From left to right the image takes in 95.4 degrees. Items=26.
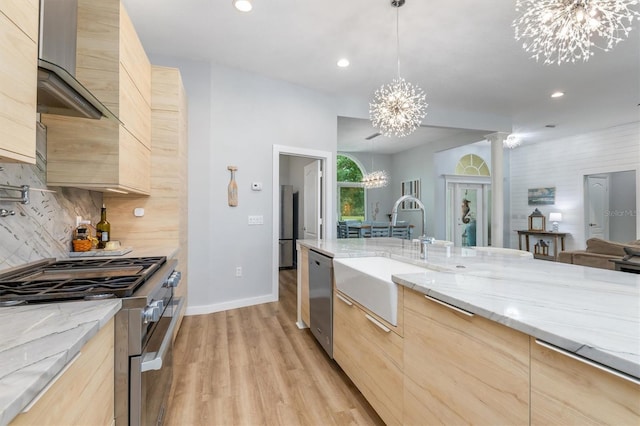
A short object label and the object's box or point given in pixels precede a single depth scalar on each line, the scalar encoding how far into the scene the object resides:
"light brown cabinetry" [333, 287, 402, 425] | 1.41
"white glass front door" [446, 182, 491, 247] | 7.72
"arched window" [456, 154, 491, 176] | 7.86
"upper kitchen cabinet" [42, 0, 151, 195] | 1.78
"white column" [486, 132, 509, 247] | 5.48
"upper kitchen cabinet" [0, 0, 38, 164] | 0.94
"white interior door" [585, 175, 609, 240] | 6.60
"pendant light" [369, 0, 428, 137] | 2.98
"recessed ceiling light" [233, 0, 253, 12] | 2.47
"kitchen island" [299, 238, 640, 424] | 0.67
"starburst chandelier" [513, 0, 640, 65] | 1.77
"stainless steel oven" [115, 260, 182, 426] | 1.04
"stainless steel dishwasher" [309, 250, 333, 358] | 2.21
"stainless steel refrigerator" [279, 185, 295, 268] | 5.97
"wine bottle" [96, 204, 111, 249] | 2.31
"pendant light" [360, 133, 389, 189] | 7.09
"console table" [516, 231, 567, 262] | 6.93
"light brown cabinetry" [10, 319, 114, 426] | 0.64
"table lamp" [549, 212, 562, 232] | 6.96
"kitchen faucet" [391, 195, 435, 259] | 1.85
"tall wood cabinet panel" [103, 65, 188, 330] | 2.60
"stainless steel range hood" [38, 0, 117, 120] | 1.15
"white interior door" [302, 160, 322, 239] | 4.48
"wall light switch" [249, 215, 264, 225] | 3.76
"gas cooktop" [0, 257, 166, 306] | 1.03
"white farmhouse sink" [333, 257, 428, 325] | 1.42
